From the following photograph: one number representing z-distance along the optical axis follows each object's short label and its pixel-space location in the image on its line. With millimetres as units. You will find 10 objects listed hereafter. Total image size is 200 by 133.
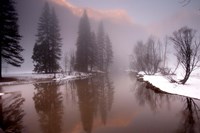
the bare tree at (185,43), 19780
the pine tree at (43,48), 35594
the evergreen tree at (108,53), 63716
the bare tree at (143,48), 56422
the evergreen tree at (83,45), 46875
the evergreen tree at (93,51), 49031
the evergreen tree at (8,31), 26469
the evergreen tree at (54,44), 36475
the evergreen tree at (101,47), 60281
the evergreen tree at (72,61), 55062
